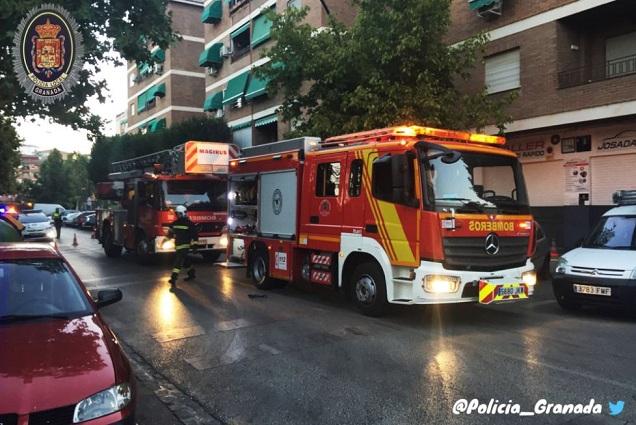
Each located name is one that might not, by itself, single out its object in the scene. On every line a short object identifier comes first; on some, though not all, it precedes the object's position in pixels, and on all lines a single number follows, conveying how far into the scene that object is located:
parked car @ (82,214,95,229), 39.19
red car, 3.19
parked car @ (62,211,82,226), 45.59
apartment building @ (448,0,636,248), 14.73
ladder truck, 14.40
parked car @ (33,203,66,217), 39.06
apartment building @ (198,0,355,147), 27.53
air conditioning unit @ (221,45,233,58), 33.43
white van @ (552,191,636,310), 7.94
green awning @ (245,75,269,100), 28.44
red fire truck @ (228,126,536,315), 7.41
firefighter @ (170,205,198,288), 11.56
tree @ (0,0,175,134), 10.35
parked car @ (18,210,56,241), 24.50
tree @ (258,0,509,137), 13.01
